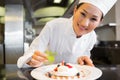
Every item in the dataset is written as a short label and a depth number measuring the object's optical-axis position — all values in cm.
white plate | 51
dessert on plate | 55
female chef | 73
